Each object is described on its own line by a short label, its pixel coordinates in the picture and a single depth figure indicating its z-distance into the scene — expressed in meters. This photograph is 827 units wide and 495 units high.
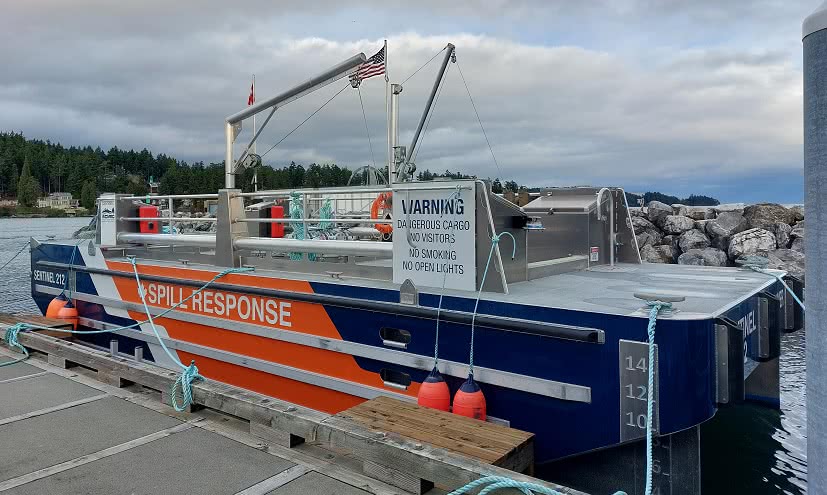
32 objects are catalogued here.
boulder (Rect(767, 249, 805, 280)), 12.99
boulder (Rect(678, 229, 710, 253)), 15.81
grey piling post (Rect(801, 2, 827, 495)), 1.40
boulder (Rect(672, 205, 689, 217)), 17.89
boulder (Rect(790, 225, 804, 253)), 14.29
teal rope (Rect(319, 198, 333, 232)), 6.86
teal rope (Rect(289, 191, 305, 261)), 5.96
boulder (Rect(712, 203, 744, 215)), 16.66
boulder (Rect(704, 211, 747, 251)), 15.62
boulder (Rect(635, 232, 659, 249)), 16.67
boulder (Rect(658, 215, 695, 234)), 16.92
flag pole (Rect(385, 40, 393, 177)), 8.48
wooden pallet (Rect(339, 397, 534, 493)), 3.20
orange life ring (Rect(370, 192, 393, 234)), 6.28
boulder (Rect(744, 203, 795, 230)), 15.52
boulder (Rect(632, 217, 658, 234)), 17.48
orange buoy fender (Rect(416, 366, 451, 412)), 3.97
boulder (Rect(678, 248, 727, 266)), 14.69
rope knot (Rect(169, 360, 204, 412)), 4.19
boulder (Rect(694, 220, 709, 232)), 16.59
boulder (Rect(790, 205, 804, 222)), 15.62
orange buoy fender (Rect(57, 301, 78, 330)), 7.55
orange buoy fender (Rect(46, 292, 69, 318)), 7.68
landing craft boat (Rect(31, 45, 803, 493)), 3.42
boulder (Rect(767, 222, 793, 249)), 14.63
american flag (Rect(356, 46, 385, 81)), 9.81
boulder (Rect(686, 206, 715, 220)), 17.48
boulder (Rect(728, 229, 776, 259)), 14.41
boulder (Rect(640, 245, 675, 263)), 15.68
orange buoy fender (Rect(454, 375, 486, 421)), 3.84
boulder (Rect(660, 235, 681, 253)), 16.64
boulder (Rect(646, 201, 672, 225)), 17.82
